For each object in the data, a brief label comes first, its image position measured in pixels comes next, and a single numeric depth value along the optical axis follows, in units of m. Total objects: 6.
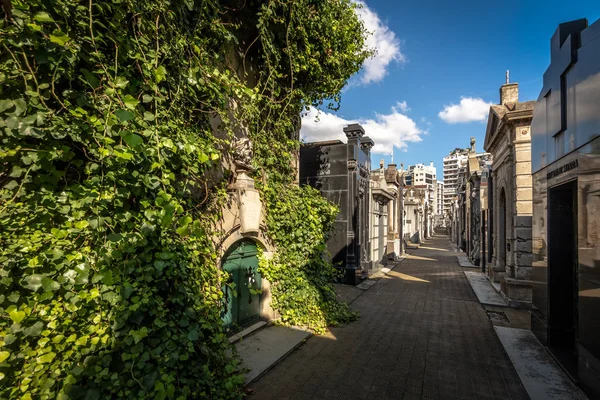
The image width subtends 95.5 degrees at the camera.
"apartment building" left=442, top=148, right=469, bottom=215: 109.38
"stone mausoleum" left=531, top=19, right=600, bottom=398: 3.41
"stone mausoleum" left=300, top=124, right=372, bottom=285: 9.94
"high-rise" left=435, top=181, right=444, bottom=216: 106.24
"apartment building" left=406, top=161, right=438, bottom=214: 114.68
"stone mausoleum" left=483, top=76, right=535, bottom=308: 7.91
